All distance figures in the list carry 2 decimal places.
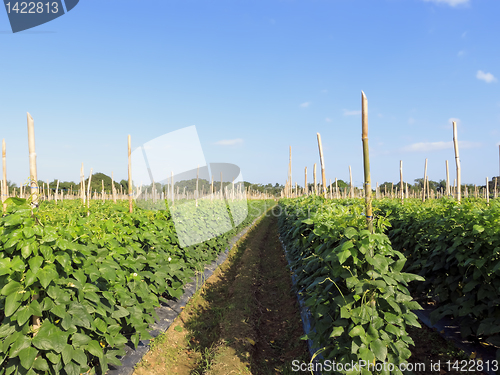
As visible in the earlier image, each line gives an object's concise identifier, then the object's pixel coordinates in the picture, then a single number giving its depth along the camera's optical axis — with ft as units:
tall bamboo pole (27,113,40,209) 9.88
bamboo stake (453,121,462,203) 26.23
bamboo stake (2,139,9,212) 24.36
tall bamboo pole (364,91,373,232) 9.34
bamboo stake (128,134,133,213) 20.44
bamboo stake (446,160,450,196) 39.01
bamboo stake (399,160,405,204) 49.85
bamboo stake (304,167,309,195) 51.01
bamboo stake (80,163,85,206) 30.67
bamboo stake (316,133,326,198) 24.30
